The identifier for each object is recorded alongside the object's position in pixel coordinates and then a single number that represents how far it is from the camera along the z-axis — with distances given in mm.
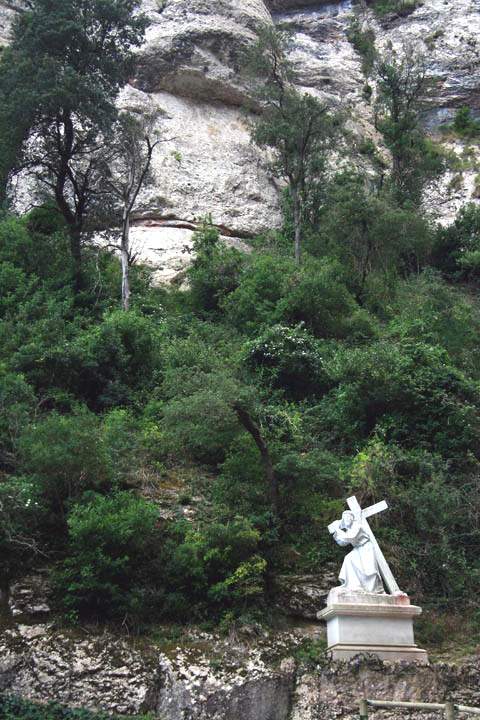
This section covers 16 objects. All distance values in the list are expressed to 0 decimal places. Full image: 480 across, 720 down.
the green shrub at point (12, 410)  12406
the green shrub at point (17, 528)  10477
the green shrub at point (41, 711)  8805
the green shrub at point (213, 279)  22719
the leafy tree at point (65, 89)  20734
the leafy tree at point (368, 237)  22953
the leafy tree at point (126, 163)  21000
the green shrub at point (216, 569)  10602
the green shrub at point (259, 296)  20266
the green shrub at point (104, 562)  10133
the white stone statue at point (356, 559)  10172
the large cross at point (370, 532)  10195
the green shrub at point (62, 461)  11188
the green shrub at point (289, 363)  17266
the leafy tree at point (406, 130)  27266
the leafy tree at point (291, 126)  24609
